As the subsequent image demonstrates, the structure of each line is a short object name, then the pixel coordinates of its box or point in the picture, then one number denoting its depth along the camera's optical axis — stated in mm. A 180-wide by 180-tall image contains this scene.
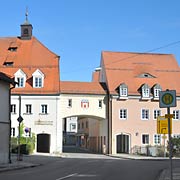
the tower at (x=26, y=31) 64312
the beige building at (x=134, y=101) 59281
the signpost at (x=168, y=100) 12698
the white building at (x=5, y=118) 29141
